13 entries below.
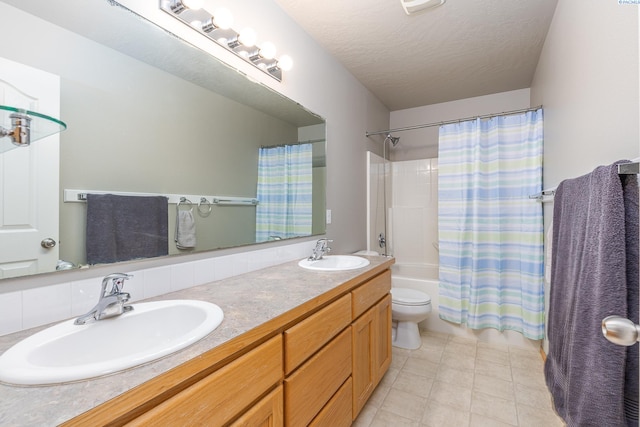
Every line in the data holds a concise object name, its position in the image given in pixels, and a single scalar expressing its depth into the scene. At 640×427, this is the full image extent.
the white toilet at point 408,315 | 2.31
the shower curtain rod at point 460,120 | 2.33
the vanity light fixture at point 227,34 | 1.22
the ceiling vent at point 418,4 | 1.70
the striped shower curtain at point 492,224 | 2.30
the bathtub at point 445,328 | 2.43
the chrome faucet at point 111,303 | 0.82
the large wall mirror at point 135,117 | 0.88
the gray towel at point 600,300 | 0.68
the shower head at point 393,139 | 3.21
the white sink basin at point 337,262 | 1.75
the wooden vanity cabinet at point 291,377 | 0.60
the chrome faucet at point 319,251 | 1.87
